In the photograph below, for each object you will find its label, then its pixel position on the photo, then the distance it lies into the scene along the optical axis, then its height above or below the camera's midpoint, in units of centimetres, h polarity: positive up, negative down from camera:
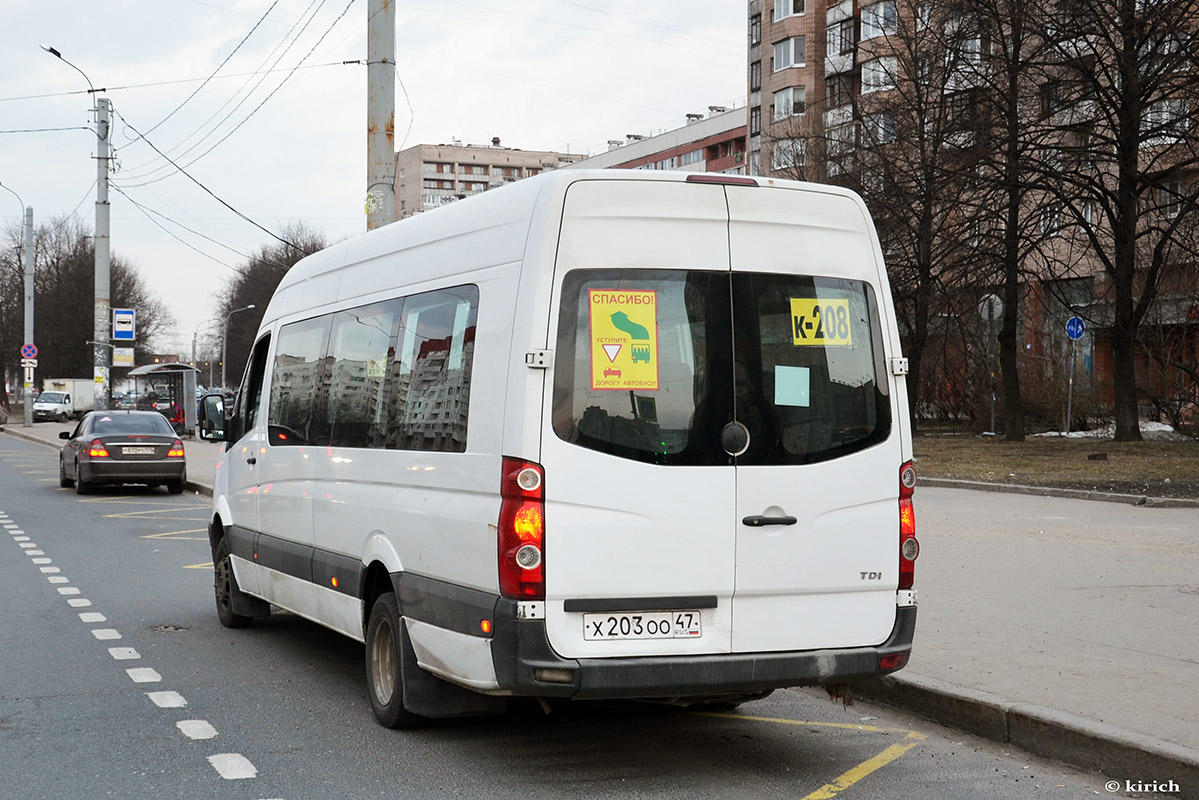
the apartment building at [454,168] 14350 +2682
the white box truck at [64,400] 7225 +69
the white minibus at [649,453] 532 -16
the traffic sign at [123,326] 3656 +234
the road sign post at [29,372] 5309 +165
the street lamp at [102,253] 3456 +406
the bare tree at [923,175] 2928 +544
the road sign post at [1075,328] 2819 +185
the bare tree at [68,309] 8431 +653
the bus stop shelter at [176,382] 4656 +127
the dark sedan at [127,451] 2238 -66
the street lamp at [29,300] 5380 +468
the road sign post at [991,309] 3089 +250
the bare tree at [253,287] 9688 +946
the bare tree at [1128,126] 2542 +586
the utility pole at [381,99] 1648 +387
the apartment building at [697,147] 9156 +1984
